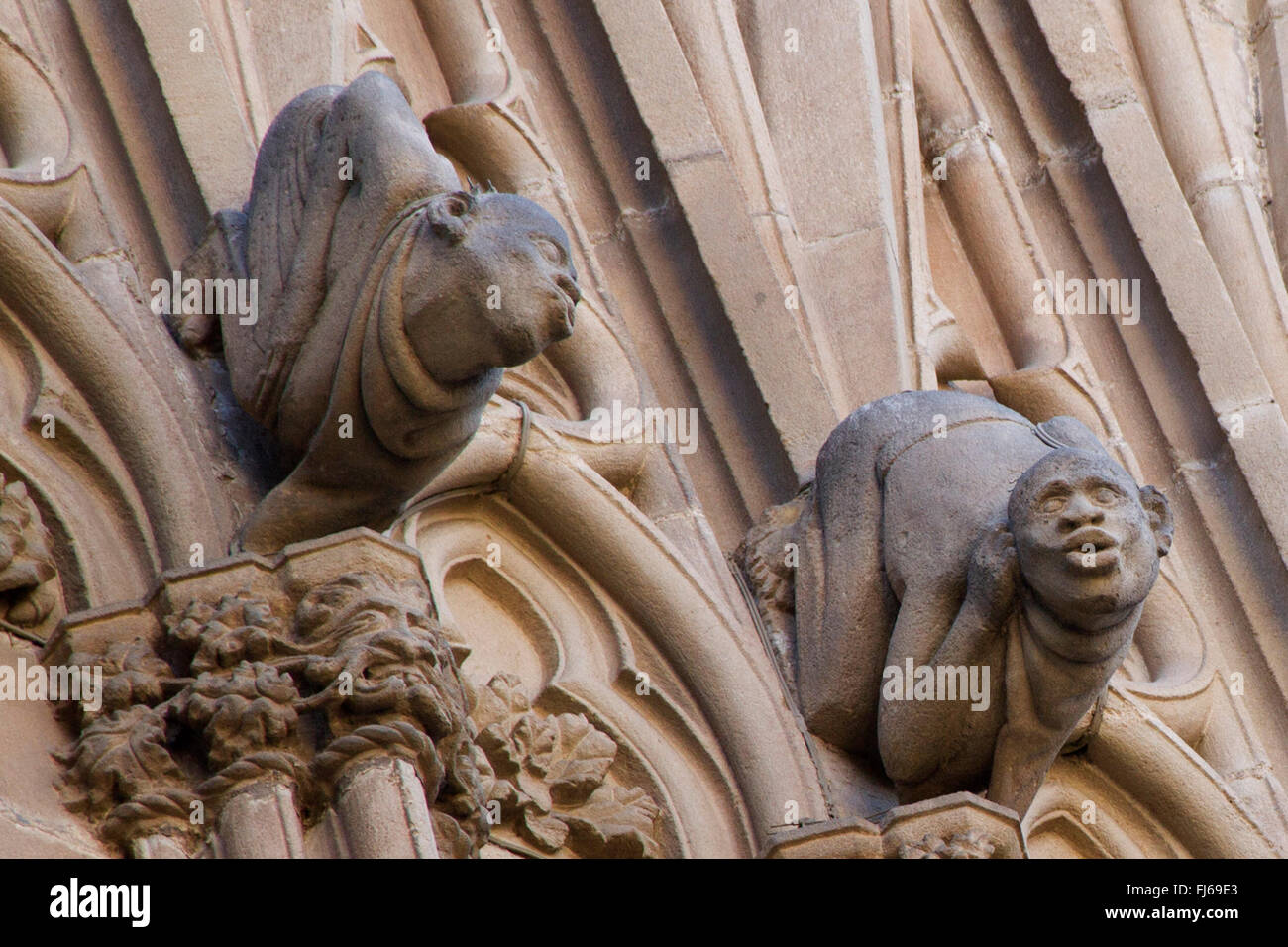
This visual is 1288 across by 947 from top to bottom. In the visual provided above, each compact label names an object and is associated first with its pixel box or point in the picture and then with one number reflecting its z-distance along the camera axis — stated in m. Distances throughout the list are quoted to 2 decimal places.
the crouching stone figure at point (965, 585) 9.50
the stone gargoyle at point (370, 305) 8.56
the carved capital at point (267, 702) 8.00
